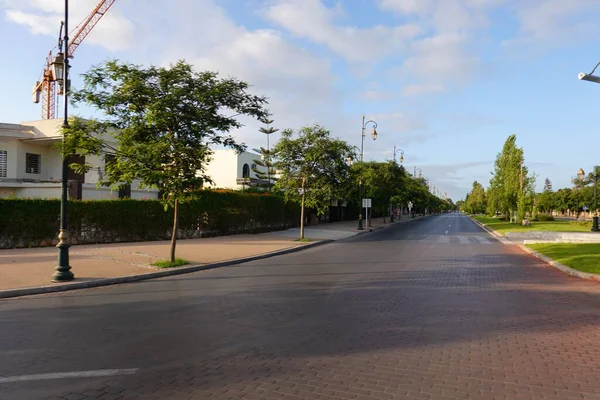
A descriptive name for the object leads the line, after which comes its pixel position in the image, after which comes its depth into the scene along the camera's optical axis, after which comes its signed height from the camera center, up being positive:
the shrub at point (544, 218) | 60.38 -0.78
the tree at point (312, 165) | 23.16 +2.35
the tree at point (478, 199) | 111.80 +3.22
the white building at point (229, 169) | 54.50 +4.85
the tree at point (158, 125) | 11.88 +2.29
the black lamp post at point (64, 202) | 10.27 +0.07
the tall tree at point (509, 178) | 47.73 +4.04
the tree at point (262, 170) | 58.78 +5.76
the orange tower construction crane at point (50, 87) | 48.79 +13.94
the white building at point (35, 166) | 28.48 +2.74
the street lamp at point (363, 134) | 37.34 +6.45
